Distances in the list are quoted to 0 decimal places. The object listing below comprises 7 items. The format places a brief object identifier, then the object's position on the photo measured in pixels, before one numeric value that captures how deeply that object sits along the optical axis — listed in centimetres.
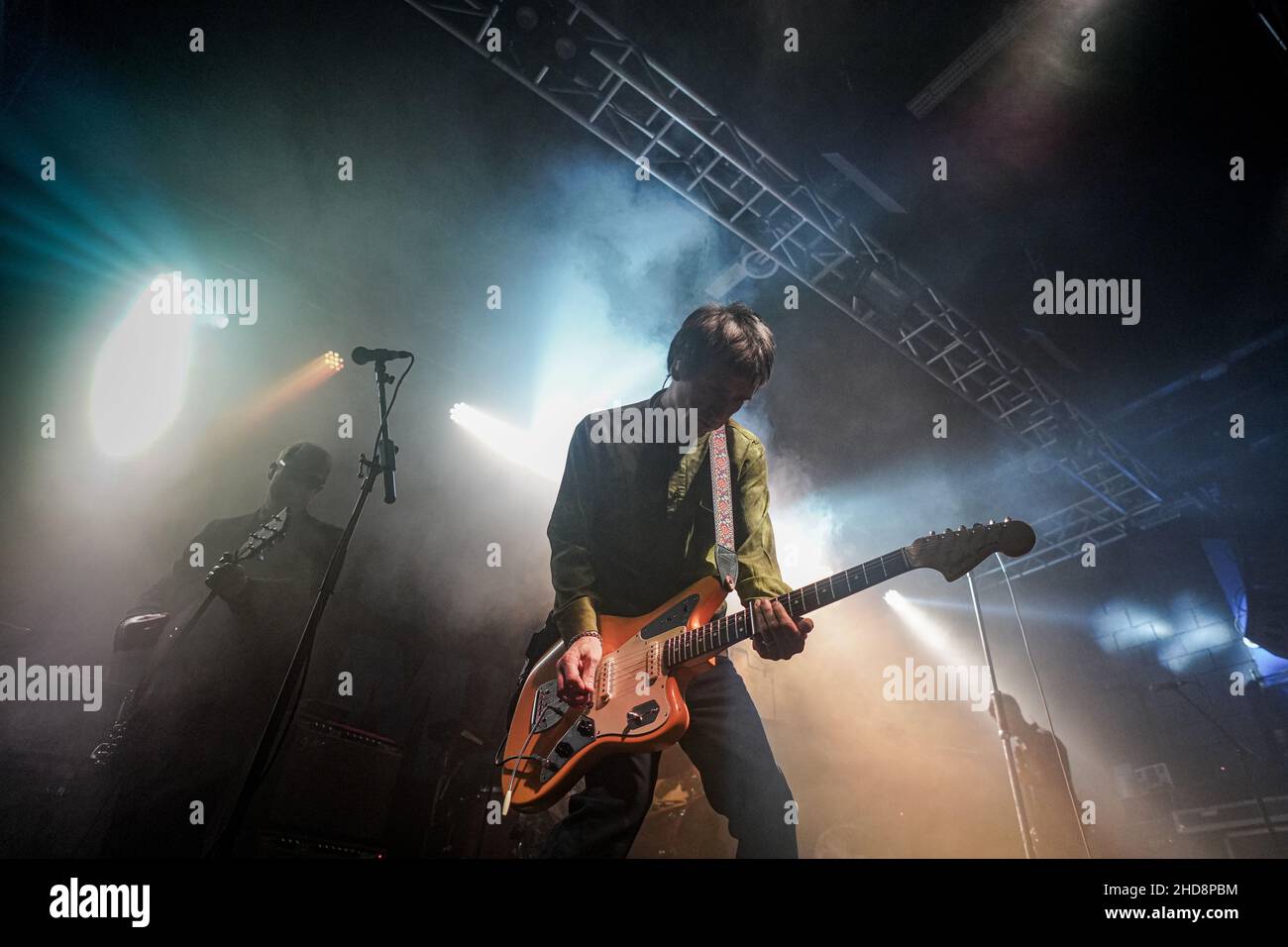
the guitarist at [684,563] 219
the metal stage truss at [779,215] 482
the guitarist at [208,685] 375
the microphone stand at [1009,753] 558
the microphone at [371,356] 381
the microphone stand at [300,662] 250
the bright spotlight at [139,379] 578
